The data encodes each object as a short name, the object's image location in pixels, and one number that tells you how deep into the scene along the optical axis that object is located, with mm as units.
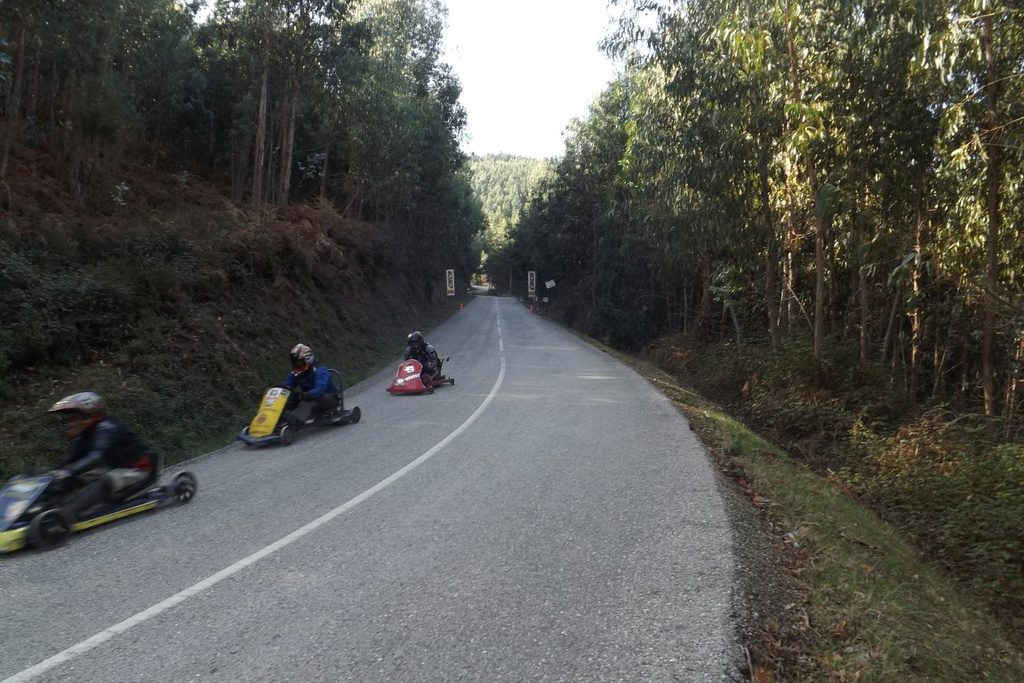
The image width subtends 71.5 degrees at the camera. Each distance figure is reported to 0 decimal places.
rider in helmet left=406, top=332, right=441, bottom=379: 16484
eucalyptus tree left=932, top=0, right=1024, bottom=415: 9469
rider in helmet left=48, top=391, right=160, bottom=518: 6520
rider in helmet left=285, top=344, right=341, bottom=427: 11195
